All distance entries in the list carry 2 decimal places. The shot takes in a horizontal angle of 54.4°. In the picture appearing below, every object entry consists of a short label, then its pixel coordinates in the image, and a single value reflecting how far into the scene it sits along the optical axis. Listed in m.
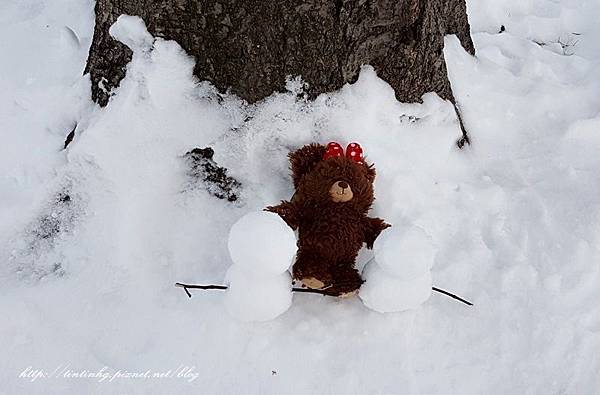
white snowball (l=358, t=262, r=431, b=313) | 1.25
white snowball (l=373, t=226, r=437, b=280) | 1.19
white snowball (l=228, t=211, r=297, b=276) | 1.13
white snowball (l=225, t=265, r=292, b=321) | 1.21
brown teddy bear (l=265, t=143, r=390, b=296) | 1.27
